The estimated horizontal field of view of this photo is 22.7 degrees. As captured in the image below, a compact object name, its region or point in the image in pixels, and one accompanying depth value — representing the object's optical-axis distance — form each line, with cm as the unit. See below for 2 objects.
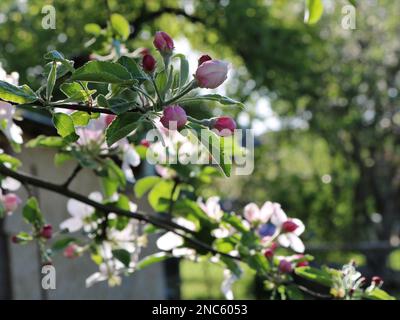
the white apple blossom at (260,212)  78
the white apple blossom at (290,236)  76
